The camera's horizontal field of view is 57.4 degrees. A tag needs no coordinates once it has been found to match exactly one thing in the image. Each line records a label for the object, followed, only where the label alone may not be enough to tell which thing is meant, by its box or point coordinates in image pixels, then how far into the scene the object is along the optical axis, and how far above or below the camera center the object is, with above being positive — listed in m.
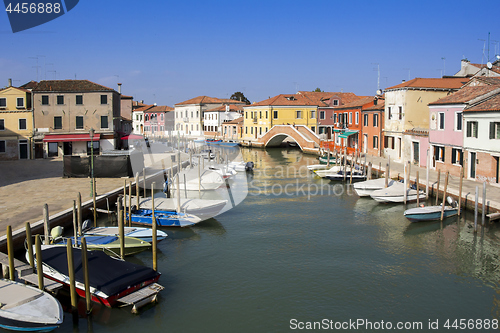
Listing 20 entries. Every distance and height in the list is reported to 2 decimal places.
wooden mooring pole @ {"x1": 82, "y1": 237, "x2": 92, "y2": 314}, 9.66 -2.93
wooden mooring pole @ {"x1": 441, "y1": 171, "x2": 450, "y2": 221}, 17.39 -2.81
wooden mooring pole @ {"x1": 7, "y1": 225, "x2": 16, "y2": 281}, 10.67 -2.84
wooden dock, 10.58 -3.31
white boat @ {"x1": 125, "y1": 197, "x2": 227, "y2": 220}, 17.50 -2.77
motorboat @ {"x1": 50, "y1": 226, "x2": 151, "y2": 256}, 13.13 -3.15
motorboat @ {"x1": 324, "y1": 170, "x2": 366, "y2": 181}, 28.22 -2.66
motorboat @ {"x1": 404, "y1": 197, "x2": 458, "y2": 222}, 17.52 -3.11
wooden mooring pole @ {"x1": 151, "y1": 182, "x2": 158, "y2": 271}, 11.38 -2.93
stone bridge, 46.56 -0.40
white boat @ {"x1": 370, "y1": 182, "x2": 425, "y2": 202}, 20.62 -2.83
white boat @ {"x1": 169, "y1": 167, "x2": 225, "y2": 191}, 24.20 -2.54
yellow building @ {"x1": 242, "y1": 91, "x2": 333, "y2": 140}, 54.69 +2.75
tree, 101.01 +8.43
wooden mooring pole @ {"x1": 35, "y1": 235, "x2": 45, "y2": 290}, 9.86 -2.80
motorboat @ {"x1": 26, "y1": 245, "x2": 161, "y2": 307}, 10.15 -3.24
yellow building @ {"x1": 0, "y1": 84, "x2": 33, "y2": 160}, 32.47 +0.84
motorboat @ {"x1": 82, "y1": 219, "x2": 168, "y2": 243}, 14.28 -3.06
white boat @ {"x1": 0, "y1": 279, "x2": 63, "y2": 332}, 8.98 -3.48
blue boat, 16.81 -3.12
